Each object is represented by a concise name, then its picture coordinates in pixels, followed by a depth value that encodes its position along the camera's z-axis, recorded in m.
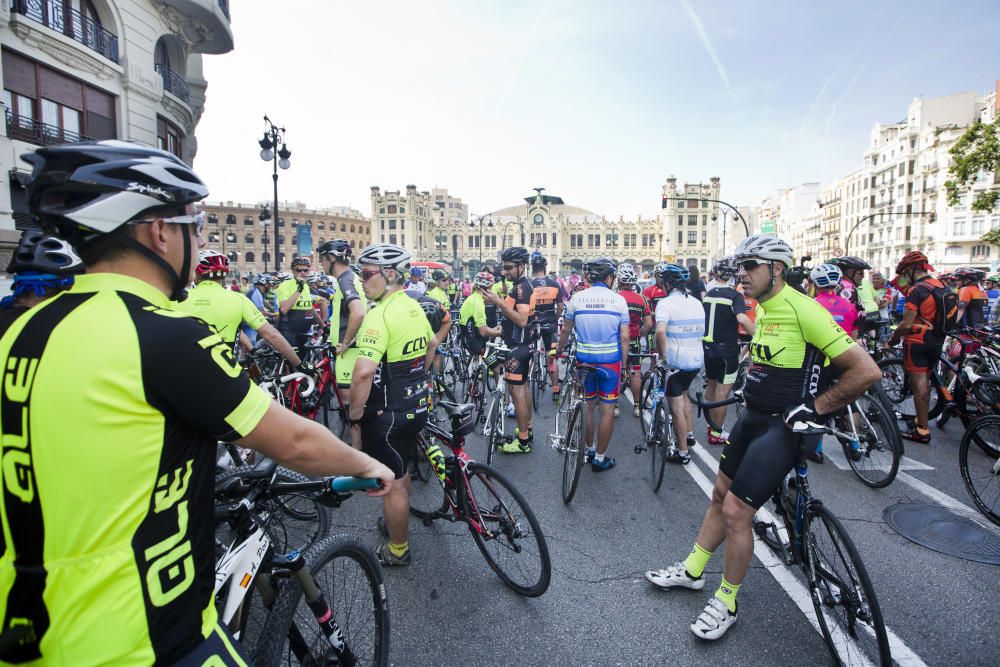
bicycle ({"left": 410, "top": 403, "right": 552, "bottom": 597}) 3.60
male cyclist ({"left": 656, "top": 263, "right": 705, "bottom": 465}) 6.11
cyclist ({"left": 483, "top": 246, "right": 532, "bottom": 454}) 6.70
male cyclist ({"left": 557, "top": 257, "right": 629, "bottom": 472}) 5.71
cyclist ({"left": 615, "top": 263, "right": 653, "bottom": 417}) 8.45
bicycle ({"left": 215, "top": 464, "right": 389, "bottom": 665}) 2.05
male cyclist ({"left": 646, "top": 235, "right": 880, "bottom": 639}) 3.10
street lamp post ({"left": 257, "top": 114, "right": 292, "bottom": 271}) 17.22
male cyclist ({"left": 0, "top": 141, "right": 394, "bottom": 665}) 1.18
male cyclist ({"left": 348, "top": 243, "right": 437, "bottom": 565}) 3.85
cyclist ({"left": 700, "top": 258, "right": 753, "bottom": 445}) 6.61
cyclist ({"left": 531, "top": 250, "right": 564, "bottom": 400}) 8.23
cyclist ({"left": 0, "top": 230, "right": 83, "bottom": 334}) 2.67
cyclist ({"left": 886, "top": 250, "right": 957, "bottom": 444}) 6.52
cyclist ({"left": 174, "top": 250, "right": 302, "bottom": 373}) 5.17
